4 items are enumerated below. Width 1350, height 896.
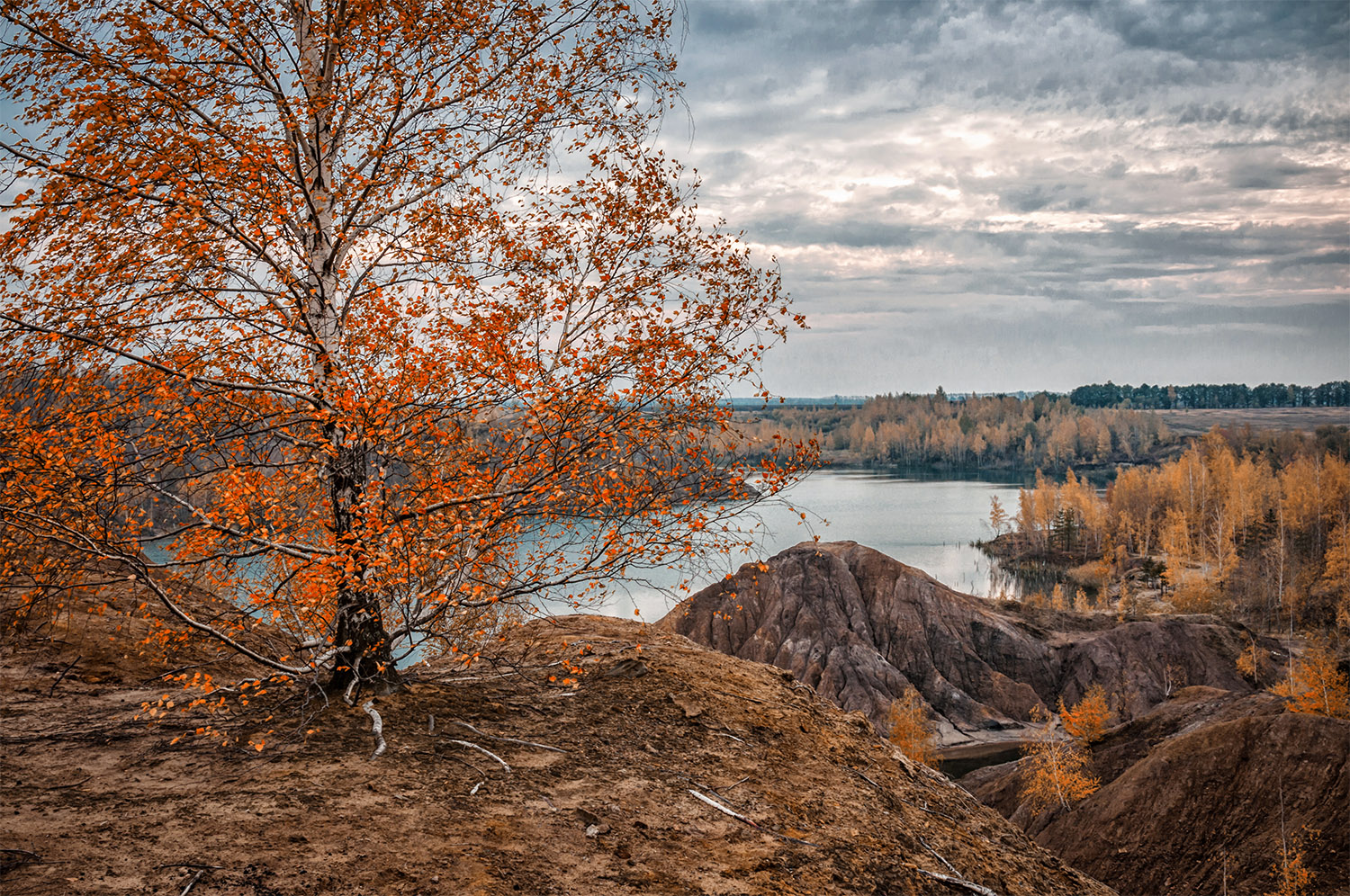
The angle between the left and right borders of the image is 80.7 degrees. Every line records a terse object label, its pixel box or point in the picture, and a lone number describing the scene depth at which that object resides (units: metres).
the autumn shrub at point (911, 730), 44.07
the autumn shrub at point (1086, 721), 40.22
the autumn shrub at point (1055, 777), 34.12
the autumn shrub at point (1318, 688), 38.50
